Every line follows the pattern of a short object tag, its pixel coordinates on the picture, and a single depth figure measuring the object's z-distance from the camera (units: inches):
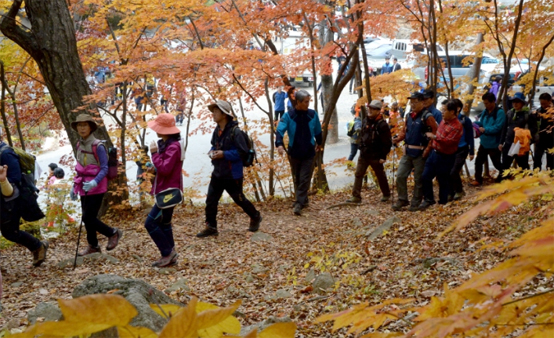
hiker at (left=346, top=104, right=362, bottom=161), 494.7
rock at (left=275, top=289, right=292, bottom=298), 184.0
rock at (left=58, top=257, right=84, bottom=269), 239.5
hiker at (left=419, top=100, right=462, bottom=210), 271.4
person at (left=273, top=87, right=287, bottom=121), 664.4
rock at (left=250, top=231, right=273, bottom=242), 282.8
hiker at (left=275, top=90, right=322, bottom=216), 317.1
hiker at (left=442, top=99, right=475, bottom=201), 327.6
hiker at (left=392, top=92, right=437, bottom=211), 287.9
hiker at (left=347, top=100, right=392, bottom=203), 322.7
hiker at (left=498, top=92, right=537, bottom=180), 362.6
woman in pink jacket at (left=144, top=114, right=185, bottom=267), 221.5
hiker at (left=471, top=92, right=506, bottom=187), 374.0
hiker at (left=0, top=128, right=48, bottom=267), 211.6
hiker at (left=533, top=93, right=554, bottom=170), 348.8
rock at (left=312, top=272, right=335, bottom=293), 182.4
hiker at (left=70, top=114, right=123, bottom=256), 232.7
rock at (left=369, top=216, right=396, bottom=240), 235.9
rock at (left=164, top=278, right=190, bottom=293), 195.5
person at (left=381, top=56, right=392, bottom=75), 937.9
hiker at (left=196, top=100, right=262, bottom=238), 264.5
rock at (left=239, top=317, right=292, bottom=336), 124.2
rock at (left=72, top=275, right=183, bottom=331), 96.8
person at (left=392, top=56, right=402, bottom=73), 885.6
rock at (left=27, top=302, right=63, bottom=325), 137.9
